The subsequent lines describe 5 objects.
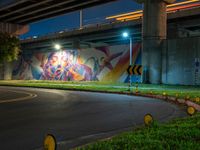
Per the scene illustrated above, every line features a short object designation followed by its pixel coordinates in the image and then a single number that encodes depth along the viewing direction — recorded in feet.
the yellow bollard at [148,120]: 18.04
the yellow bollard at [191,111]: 24.21
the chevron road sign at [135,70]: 51.99
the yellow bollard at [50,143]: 11.17
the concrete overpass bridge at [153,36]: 83.03
